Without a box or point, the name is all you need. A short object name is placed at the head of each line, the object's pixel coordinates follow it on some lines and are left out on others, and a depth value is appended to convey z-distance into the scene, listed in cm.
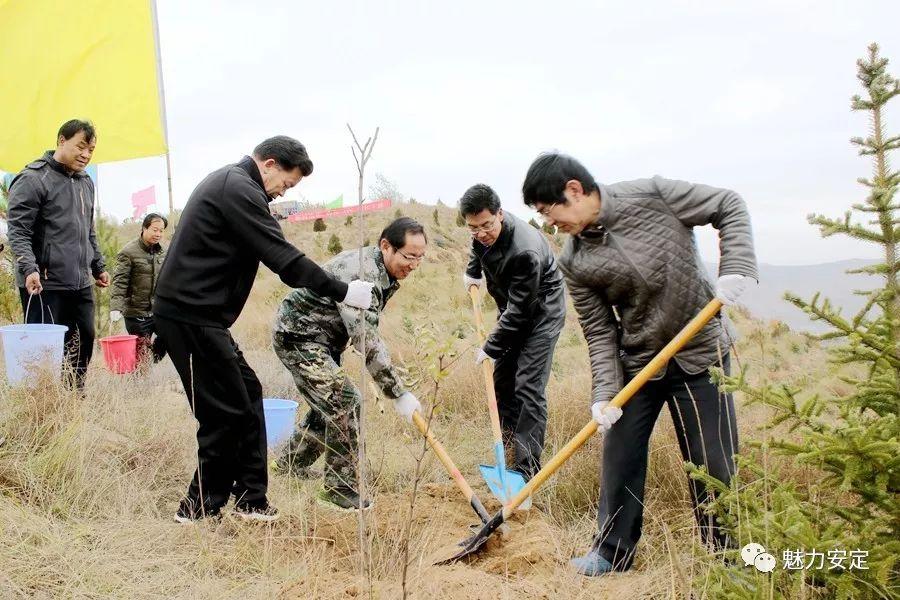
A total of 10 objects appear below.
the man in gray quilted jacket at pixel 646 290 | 264
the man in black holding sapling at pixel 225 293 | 300
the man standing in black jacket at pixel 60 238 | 429
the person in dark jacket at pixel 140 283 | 635
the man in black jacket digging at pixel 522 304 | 405
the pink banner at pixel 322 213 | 2138
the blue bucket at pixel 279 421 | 451
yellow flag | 595
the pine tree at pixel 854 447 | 181
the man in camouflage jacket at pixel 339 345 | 342
